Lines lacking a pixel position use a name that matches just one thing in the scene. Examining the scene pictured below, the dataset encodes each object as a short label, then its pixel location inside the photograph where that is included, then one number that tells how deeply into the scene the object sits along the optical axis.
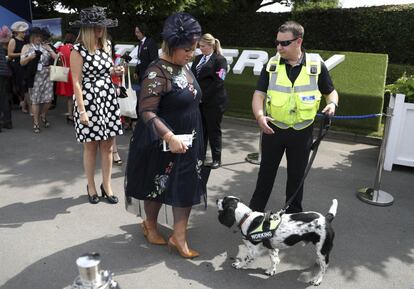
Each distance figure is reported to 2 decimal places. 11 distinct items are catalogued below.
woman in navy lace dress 2.80
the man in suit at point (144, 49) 6.64
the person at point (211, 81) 5.00
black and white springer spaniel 2.93
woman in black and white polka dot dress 3.84
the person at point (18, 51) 7.72
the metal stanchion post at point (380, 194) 4.55
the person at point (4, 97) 6.88
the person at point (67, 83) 6.88
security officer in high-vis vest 3.23
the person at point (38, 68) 7.02
